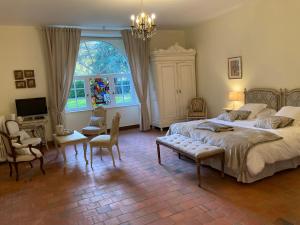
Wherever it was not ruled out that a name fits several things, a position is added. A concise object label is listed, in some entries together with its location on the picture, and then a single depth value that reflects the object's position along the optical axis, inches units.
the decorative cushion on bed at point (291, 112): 153.0
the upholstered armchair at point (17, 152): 150.4
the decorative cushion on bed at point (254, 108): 184.1
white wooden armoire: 253.0
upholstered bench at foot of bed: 127.6
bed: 122.1
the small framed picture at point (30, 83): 221.5
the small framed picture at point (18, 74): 216.1
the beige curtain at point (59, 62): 219.6
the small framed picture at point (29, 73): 219.9
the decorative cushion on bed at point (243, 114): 182.9
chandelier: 145.3
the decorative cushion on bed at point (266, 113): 176.4
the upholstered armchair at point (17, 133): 181.4
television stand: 204.8
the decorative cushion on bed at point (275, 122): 149.0
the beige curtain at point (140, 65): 250.5
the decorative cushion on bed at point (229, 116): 183.8
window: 251.6
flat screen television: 212.4
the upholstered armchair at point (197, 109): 253.1
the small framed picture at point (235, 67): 214.2
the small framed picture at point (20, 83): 217.3
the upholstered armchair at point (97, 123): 213.7
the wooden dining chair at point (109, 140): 165.2
